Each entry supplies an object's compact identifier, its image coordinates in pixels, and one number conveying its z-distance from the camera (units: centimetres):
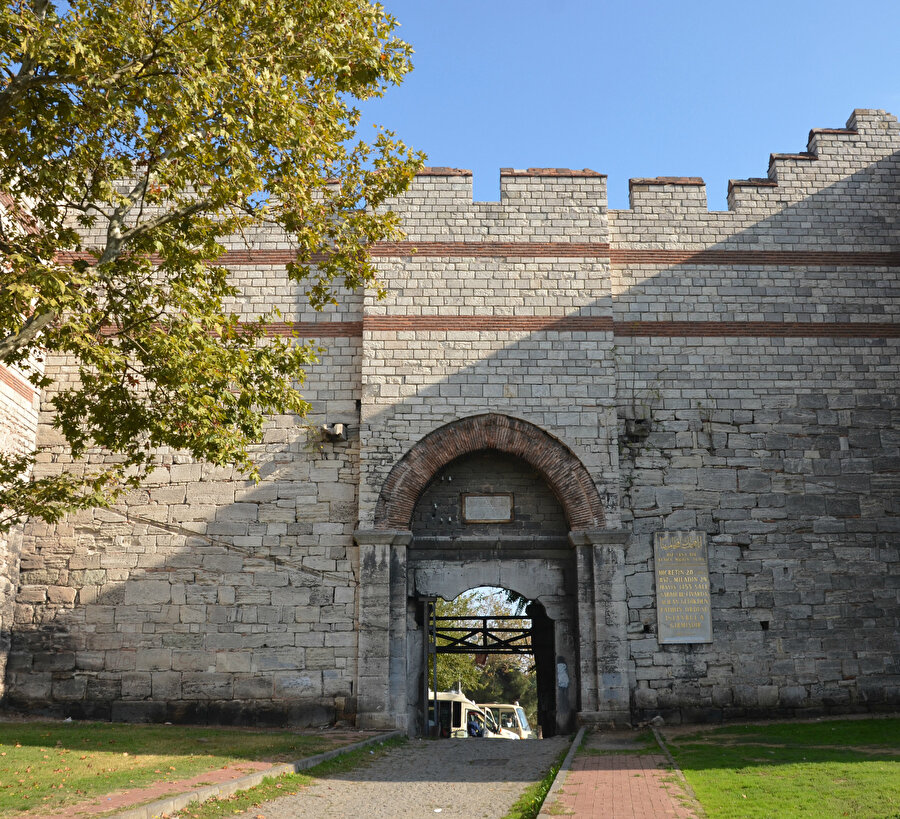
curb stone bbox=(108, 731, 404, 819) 558
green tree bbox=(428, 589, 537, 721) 2873
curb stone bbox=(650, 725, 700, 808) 667
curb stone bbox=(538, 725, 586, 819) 615
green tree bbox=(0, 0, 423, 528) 666
